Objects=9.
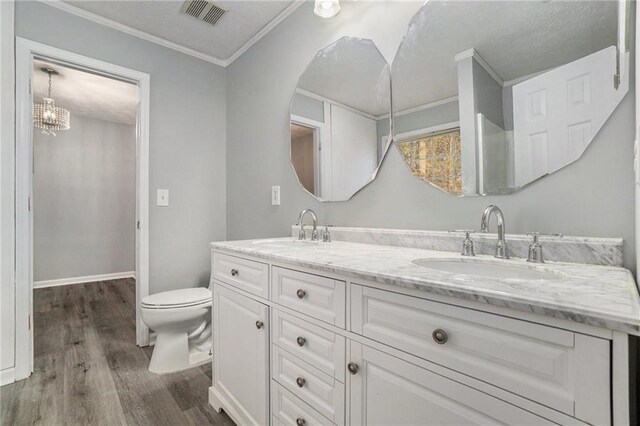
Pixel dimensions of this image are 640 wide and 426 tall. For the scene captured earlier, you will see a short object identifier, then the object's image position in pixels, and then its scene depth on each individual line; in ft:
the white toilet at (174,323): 6.08
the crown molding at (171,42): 6.51
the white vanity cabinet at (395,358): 1.72
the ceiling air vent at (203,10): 6.36
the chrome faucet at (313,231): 5.56
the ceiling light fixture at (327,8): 5.30
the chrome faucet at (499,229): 3.24
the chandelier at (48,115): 10.25
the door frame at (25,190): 5.91
